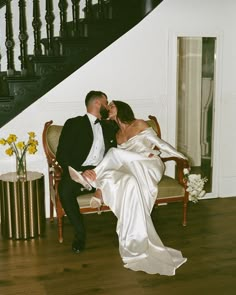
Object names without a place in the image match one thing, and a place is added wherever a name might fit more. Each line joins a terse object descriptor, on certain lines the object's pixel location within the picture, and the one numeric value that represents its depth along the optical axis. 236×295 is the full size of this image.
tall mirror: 7.48
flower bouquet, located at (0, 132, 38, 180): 4.62
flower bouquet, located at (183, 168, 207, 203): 5.26
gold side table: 4.55
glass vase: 4.63
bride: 4.04
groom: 4.46
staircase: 4.73
